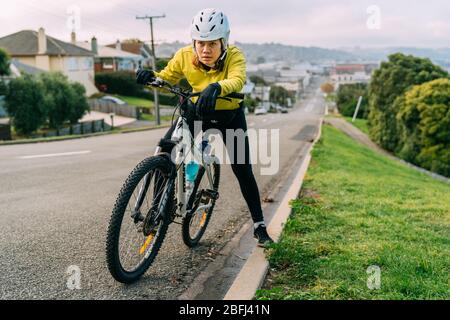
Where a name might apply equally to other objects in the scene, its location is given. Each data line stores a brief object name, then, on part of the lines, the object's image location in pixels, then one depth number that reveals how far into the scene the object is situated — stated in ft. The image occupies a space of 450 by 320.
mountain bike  11.16
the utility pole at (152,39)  146.57
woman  12.77
